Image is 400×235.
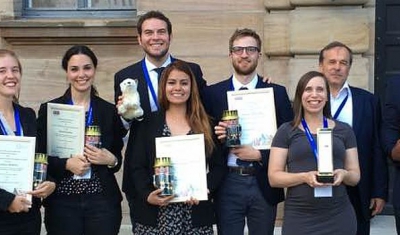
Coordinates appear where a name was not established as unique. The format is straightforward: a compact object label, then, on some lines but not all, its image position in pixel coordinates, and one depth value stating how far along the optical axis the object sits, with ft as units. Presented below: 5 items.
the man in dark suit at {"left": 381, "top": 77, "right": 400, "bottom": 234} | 14.90
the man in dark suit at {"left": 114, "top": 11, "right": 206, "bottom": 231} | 15.20
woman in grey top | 13.76
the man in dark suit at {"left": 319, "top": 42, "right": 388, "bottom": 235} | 15.14
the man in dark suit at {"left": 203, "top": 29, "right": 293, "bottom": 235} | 14.85
